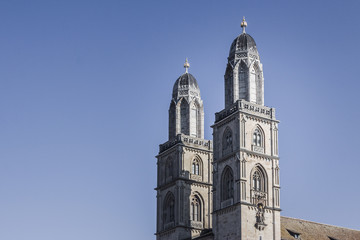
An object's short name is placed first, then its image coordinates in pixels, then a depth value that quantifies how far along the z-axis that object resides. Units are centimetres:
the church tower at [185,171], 9969
